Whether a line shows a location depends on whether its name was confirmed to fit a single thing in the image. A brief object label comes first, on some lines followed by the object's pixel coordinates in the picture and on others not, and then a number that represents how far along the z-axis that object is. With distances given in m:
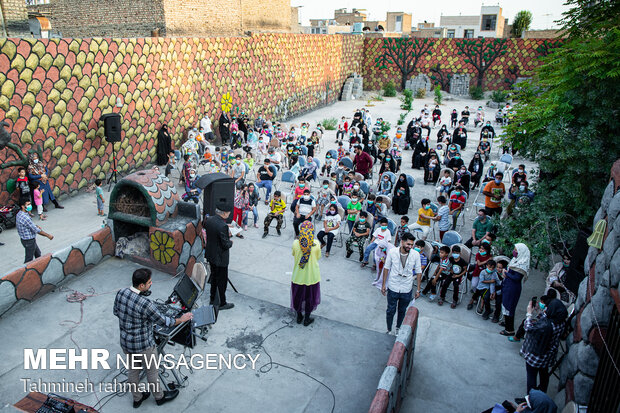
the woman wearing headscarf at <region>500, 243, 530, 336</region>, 7.19
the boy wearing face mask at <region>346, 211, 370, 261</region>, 9.83
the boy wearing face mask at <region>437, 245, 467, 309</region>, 8.16
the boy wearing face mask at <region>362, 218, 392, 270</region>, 9.15
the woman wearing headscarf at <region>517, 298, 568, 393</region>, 5.70
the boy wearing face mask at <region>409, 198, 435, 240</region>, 10.41
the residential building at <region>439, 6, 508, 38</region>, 50.78
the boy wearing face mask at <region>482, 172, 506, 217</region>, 11.05
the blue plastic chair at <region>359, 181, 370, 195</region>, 12.19
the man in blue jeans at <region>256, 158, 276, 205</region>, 12.77
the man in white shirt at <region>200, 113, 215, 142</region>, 18.20
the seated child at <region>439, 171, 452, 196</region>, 12.78
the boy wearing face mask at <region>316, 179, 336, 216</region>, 11.59
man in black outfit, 6.88
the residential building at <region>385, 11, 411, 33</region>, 63.47
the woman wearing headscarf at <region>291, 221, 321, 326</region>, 6.54
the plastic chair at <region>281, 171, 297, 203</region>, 13.34
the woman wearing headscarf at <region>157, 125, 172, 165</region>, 15.94
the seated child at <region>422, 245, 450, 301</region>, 8.20
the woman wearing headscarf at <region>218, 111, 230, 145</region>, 19.37
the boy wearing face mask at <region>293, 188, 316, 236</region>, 10.34
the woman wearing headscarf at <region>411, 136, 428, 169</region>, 16.94
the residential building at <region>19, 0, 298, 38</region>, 19.09
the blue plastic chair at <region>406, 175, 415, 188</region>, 12.96
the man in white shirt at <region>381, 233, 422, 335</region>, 6.71
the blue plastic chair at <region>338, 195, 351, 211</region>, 11.01
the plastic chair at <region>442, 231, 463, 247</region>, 9.37
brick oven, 8.13
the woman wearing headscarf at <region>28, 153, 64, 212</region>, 11.45
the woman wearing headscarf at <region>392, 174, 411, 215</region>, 12.48
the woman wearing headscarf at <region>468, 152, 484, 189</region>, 14.39
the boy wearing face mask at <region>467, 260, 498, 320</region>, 7.82
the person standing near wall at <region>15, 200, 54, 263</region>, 8.27
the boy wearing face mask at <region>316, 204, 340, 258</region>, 10.06
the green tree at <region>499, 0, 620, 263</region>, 8.47
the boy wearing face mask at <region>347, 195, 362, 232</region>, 10.73
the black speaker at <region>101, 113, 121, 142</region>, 13.21
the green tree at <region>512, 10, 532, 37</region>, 44.88
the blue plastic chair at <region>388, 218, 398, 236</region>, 9.81
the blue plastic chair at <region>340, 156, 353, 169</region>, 14.10
